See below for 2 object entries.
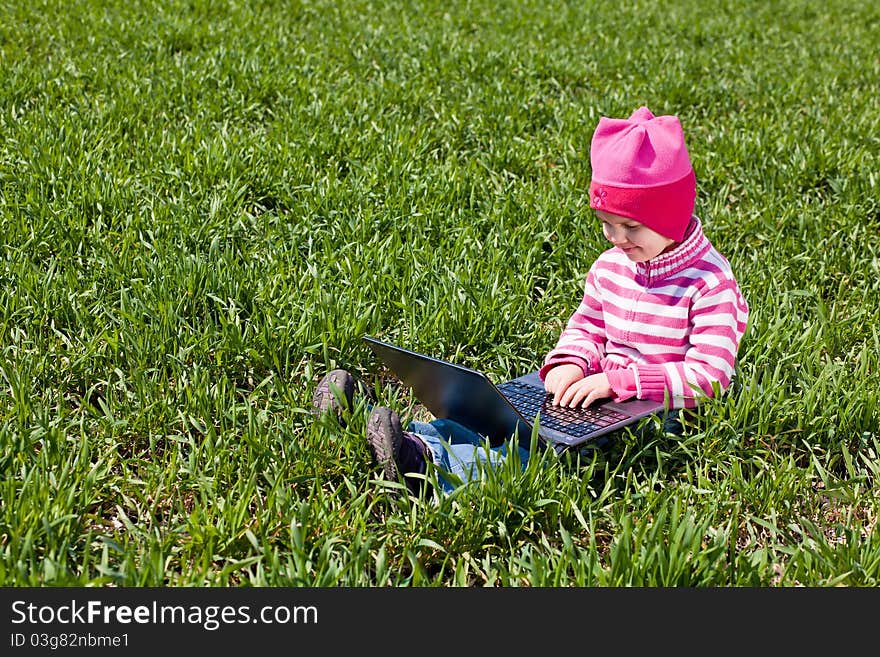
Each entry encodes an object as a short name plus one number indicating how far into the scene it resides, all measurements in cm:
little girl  279
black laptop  271
